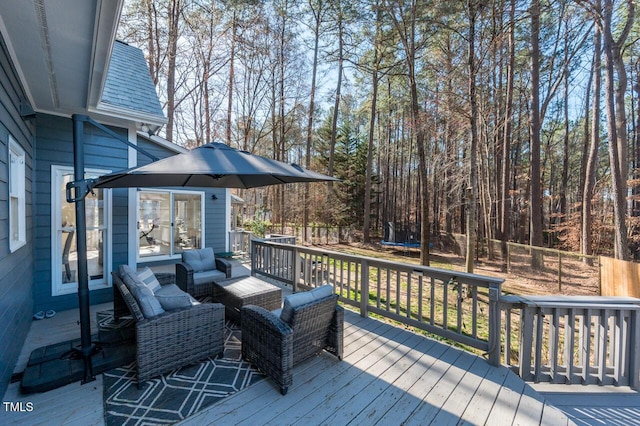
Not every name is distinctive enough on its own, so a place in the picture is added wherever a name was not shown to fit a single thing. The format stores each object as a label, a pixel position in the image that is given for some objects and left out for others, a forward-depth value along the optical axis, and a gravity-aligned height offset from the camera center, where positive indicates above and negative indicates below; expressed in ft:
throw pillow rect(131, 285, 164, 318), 7.87 -2.72
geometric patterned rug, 6.54 -4.86
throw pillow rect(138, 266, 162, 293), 10.82 -2.84
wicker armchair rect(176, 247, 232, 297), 13.16 -3.25
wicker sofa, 7.54 -3.78
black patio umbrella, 7.80 +1.13
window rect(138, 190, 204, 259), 20.44 -1.10
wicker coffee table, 11.16 -3.57
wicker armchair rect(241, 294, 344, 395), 7.32 -3.70
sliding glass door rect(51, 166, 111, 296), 12.82 -1.37
